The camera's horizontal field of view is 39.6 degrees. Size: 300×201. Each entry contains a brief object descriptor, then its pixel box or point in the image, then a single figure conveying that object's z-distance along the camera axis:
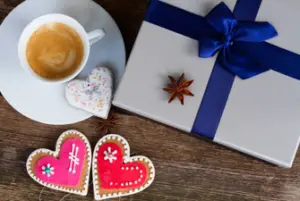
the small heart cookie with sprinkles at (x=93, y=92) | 0.87
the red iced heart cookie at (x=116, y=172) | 0.93
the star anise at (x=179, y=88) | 0.74
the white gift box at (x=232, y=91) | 0.76
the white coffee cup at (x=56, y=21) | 0.84
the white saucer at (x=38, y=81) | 0.89
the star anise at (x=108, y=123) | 0.94
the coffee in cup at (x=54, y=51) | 0.86
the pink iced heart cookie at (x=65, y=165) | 0.93
